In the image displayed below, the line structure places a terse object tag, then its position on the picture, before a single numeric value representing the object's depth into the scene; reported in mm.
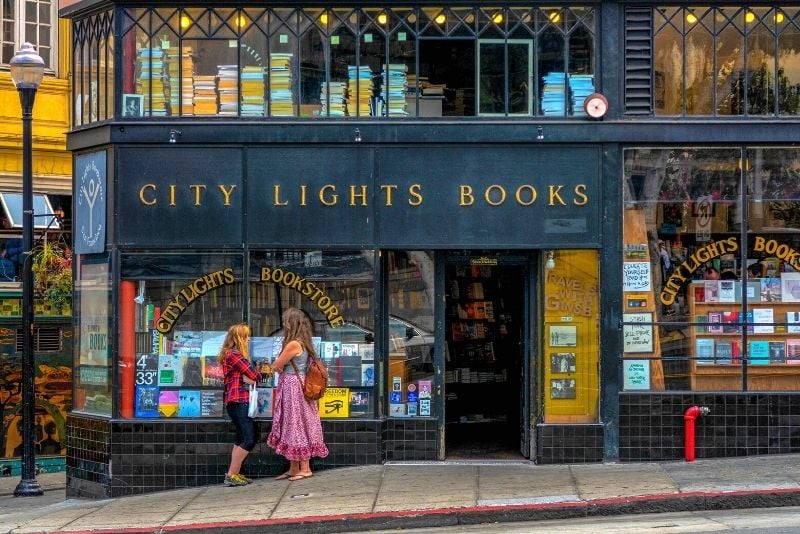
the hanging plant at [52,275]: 17688
